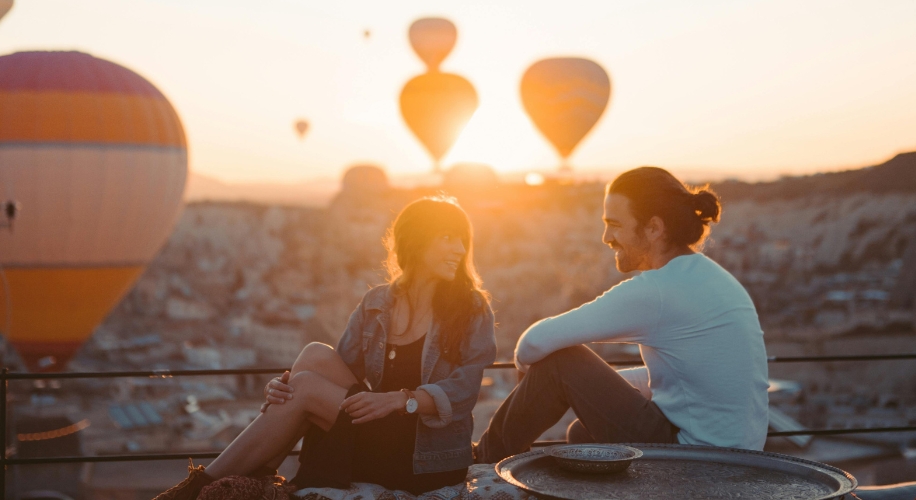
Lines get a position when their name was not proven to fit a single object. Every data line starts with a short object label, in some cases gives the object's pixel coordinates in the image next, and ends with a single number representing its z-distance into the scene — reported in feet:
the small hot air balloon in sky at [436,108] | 96.27
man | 7.32
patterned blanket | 7.59
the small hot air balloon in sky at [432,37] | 91.76
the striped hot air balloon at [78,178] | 46.19
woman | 7.73
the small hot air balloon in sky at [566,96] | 74.49
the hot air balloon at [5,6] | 36.94
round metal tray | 5.54
